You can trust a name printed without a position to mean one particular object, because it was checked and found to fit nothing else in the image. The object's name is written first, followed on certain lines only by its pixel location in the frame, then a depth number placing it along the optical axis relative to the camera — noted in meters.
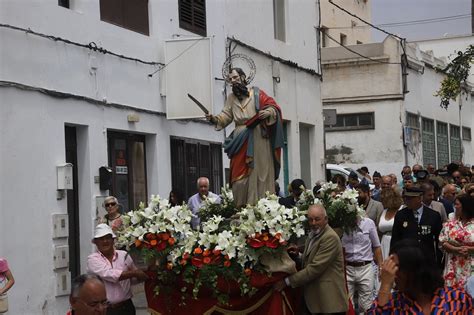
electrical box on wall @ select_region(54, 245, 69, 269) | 13.27
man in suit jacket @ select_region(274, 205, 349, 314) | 9.29
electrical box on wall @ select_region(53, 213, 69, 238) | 13.29
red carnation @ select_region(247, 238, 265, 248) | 8.90
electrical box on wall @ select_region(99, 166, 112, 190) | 14.62
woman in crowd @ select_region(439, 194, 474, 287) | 10.12
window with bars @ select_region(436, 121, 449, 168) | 38.75
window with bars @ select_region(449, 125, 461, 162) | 40.78
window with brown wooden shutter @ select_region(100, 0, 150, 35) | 15.27
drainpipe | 41.12
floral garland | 8.91
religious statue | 10.57
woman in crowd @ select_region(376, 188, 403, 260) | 12.80
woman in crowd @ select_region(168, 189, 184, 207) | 14.62
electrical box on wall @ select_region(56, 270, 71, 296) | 13.28
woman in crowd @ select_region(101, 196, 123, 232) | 12.72
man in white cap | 8.32
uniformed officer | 11.03
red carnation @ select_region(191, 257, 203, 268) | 8.97
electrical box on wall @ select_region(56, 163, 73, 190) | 13.38
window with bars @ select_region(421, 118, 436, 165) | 36.22
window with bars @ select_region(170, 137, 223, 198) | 17.45
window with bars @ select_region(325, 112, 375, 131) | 33.22
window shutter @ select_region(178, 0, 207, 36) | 17.59
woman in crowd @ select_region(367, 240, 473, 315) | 5.50
